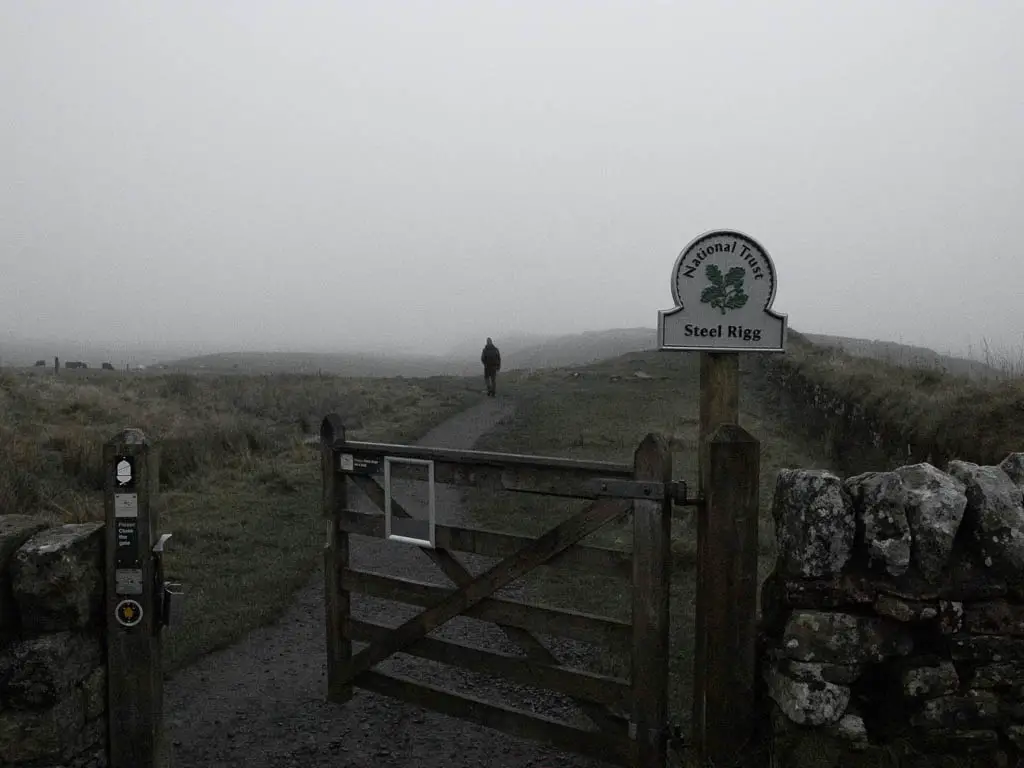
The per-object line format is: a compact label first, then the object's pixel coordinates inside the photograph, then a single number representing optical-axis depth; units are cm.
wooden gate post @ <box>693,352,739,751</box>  420
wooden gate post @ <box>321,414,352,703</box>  520
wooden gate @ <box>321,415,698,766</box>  398
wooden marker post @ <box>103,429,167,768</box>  376
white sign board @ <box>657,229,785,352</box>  413
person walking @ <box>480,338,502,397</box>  2621
